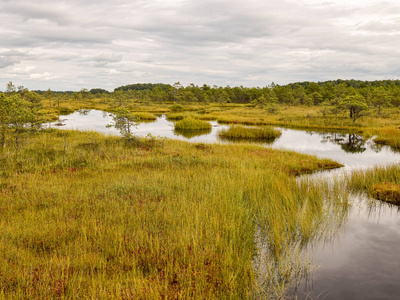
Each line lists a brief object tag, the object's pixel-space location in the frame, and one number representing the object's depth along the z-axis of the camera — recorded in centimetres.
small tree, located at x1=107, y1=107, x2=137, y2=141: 2170
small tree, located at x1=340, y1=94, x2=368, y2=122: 3903
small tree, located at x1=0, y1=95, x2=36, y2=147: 1698
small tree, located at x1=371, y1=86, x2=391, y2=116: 4999
